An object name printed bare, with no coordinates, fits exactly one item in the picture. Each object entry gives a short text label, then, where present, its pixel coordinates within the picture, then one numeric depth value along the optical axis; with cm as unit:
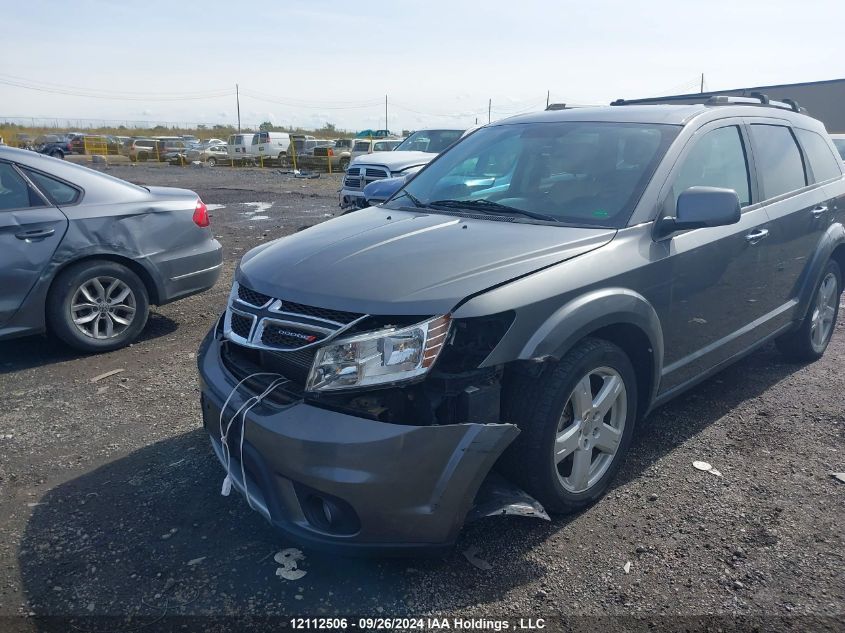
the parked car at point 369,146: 2972
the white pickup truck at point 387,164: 1327
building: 2906
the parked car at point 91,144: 4322
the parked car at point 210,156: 3753
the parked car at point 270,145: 3706
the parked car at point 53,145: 3794
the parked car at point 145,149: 4062
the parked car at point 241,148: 3691
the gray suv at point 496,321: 256
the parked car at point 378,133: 4525
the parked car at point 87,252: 497
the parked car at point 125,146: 4459
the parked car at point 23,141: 4486
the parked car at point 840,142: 1256
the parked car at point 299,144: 3603
